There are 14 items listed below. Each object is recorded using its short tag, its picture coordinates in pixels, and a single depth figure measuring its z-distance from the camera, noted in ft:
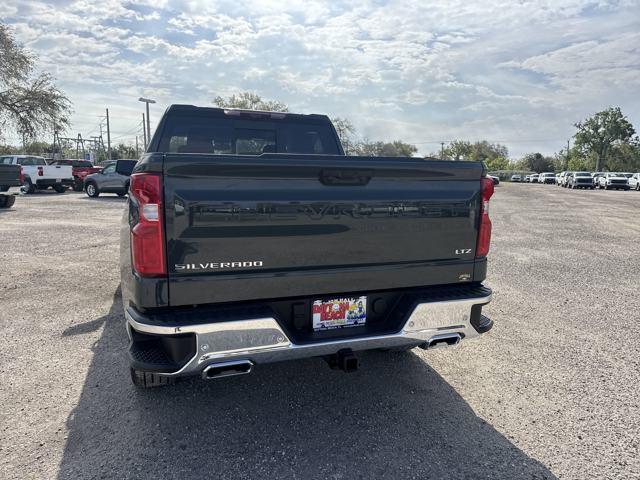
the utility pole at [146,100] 114.91
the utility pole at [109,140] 217.56
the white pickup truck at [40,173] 75.92
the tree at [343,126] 143.26
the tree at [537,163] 354.33
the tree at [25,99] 98.48
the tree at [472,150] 349.70
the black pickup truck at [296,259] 7.88
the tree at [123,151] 275.00
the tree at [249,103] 165.88
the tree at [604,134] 284.41
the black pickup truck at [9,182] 49.78
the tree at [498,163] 355.56
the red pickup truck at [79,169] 87.45
